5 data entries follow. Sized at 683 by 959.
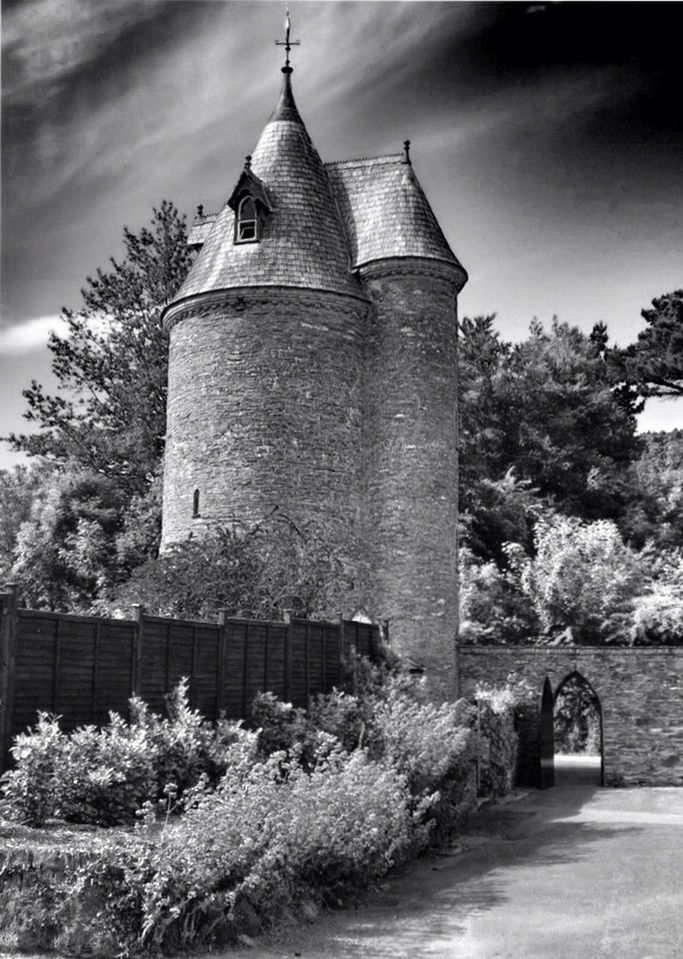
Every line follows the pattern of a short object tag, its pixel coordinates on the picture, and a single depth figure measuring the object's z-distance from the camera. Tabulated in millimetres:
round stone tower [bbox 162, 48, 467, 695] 27859
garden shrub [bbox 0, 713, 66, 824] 11266
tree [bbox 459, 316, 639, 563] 42188
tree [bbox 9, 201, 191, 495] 38197
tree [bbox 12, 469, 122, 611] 37250
